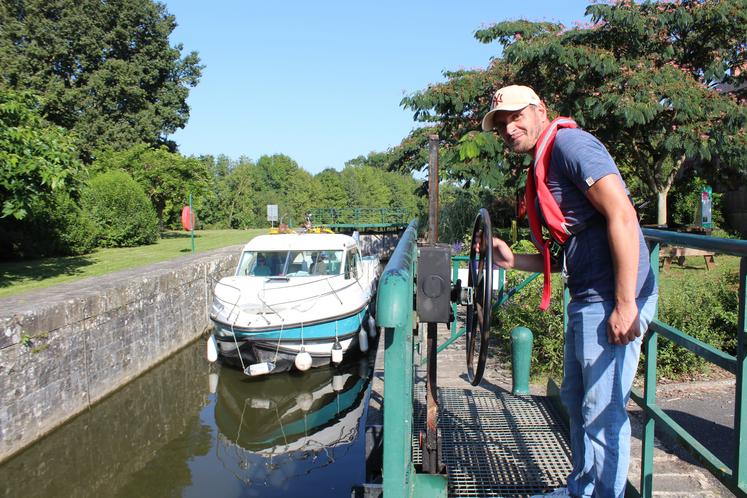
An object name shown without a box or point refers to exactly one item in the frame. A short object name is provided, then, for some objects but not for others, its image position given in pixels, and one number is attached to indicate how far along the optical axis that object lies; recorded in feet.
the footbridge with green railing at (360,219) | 107.76
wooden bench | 35.99
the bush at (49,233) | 44.52
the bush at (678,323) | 18.97
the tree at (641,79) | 33.06
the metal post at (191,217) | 61.52
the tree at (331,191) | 169.67
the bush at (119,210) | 60.90
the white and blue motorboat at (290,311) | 32.91
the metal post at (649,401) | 8.80
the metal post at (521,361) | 16.40
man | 6.93
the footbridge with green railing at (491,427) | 6.53
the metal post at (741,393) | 6.57
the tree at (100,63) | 95.91
